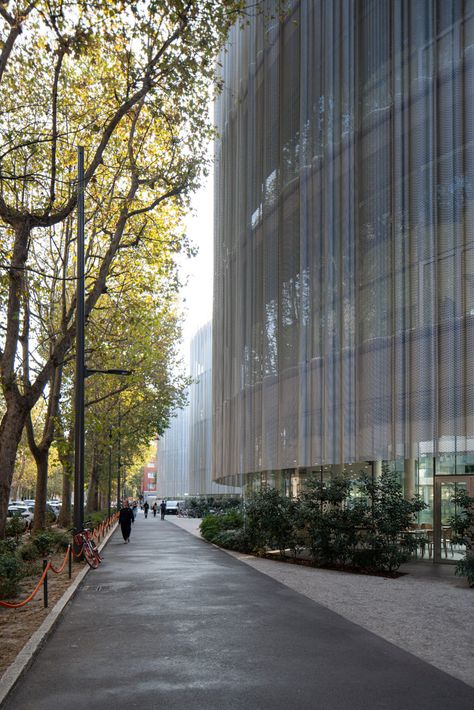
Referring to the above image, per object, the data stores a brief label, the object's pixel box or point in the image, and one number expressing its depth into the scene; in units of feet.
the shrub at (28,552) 59.16
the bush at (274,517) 63.72
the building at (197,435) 205.77
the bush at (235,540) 74.30
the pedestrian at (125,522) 94.27
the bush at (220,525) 92.99
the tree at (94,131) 45.75
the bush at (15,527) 90.61
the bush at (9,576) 39.68
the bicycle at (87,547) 59.57
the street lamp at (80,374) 61.72
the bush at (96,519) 96.99
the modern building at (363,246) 53.11
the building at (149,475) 572.92
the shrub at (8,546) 46.66
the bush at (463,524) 45.71
